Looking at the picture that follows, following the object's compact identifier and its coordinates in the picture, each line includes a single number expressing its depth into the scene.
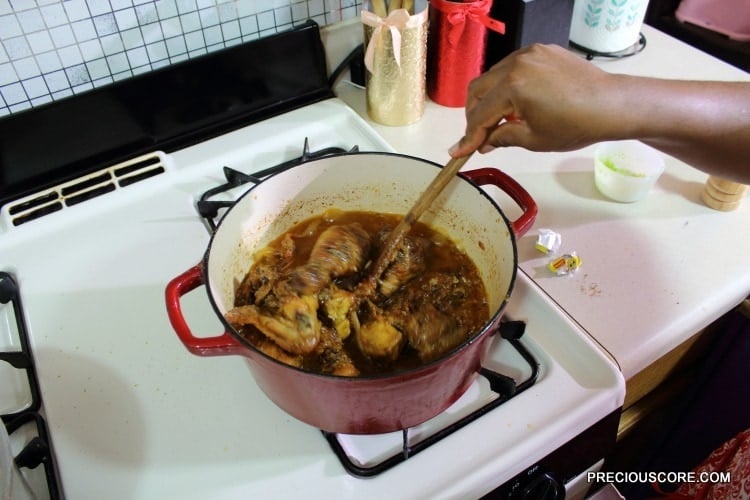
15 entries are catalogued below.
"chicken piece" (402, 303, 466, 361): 0.67
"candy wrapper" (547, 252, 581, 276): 0.83
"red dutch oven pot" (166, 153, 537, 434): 0.58
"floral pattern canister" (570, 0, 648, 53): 1.17
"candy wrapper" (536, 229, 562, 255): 0.85
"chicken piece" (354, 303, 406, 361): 0.68
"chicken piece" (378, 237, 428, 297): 0.76
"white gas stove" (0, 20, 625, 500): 0.64
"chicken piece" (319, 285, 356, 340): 0.71
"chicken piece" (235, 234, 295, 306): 0.76
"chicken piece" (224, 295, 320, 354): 0.66
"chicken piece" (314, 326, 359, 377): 0.66
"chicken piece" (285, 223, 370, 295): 0.73
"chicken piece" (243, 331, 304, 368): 0.66
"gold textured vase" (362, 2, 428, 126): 0.96
